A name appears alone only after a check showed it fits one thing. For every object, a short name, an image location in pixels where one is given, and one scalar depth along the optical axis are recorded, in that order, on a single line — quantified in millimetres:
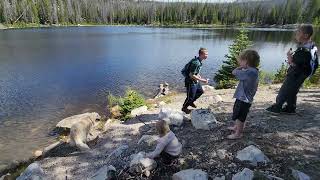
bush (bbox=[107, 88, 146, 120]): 6813
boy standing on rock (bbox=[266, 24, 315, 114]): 3716
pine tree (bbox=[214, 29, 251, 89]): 10240
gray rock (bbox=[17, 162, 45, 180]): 3839
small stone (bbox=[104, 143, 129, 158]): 3948
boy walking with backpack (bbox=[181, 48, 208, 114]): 4596
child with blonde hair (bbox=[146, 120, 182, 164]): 3193
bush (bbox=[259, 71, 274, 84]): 10553
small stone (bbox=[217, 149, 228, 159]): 3302
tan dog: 5114
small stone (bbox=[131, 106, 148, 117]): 6346
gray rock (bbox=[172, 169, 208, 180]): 2921
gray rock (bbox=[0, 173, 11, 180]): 4786
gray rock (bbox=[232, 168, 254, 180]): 2803
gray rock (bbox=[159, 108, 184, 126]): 4521
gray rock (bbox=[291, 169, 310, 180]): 2769
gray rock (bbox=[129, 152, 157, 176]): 3159
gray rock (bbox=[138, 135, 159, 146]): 4058
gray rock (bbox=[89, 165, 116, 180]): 3224
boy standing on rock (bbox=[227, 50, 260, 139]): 3353
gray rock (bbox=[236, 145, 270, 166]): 3076
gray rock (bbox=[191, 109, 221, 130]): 4145
